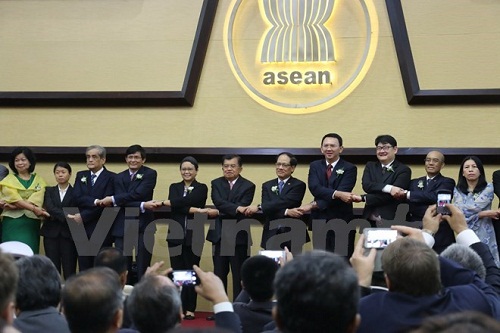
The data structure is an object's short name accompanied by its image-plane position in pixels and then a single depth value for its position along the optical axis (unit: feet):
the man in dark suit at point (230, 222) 20.44
